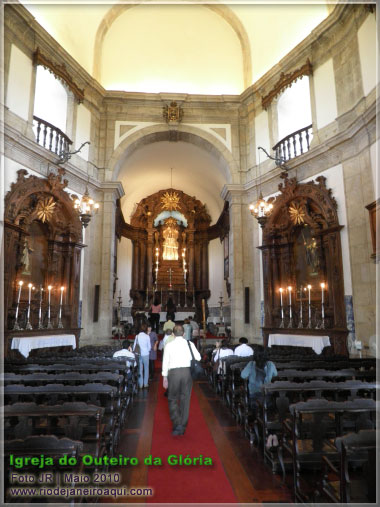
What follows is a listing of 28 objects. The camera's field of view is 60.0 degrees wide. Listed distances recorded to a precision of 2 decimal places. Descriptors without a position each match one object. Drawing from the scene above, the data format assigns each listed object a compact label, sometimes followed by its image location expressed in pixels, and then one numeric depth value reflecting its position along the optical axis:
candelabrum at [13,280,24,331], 7.68
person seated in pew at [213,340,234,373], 6.56
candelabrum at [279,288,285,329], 9.98
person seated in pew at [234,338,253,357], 6.26
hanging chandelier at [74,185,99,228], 8.75
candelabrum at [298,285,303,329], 9.40
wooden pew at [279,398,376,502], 2.71
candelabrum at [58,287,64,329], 9.51
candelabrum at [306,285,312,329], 8.77
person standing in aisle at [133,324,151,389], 6.88
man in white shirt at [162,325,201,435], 4.45
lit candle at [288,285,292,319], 9.83
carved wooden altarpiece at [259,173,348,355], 8.60
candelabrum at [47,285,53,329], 9.38
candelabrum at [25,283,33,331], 8.01
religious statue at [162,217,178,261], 19.62
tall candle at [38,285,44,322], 8.54
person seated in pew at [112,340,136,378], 6.01
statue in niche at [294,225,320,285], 9.65
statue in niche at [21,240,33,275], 8.74
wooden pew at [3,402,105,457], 2.67
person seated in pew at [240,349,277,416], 4.05
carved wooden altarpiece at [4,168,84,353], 8.02
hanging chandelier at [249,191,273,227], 9.40
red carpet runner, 2.91
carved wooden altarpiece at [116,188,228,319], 18.45
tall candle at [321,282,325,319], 8.52
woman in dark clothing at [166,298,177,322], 14.93
